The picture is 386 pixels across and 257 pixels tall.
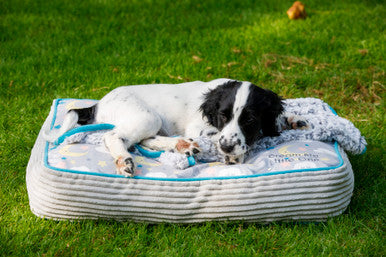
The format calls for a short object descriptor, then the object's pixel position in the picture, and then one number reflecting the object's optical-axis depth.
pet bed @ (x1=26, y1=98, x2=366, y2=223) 5.84
